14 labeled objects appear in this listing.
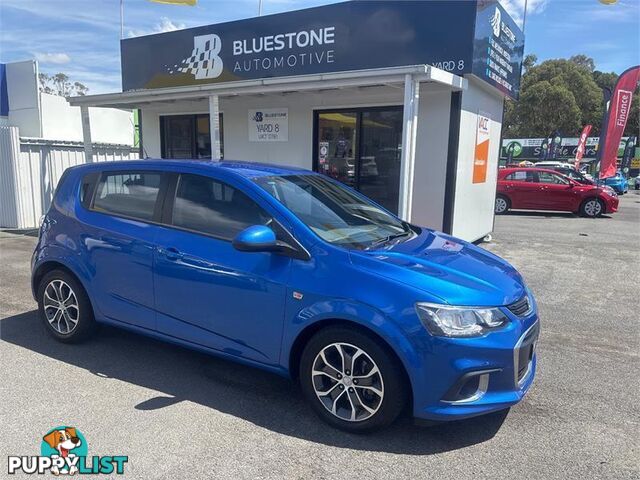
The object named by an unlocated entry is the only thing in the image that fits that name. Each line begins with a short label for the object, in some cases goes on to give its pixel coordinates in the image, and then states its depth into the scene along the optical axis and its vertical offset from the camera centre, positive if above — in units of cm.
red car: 1520 -111
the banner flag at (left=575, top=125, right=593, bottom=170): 2968 +80
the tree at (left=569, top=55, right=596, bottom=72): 6066 +1180
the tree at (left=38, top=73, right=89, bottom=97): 6819 +991
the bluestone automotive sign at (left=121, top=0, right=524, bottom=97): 767 +192
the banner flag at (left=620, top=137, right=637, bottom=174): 3562 +44
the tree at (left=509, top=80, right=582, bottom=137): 4331 +431
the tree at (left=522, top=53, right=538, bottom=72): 4959 +963
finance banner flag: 2031 +165
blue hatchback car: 287 -87
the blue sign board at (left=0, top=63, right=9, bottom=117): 1374 +142
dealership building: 760 +97
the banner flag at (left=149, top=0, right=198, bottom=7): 1055 +310
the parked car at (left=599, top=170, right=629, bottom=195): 2343 -112
